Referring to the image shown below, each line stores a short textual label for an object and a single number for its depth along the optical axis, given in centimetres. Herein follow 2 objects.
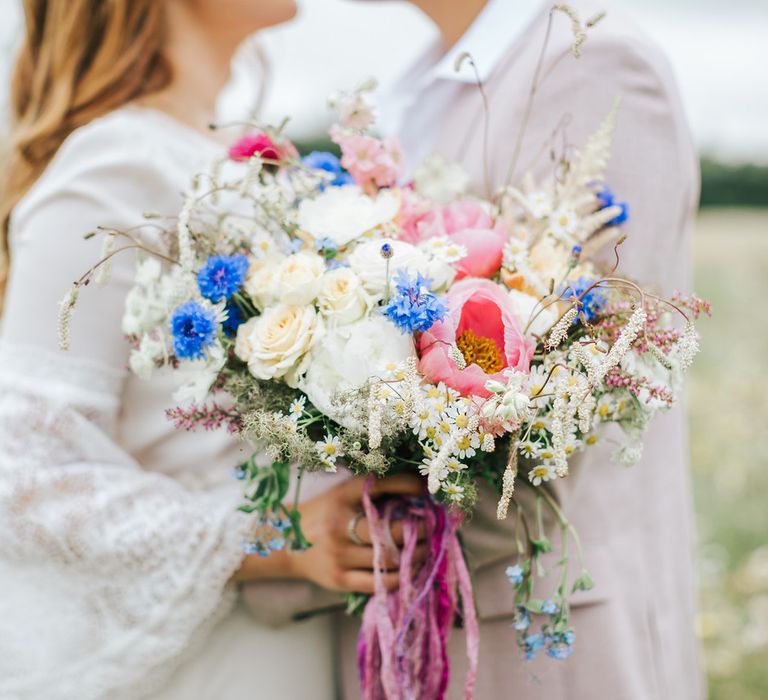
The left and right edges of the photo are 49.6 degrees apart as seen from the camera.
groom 160
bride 158
